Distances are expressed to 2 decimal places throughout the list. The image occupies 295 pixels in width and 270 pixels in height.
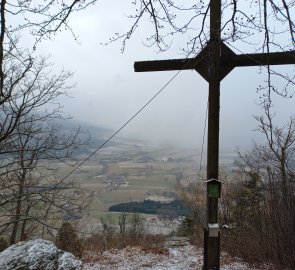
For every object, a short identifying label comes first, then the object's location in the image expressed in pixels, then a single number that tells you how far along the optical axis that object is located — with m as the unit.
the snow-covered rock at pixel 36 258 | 5.88
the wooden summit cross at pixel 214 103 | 5.23
